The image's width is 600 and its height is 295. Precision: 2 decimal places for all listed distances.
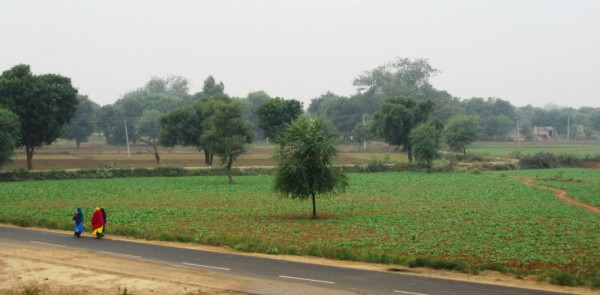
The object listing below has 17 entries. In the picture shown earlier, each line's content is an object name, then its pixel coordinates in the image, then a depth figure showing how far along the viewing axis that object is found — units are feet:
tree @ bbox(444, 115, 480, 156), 366.02
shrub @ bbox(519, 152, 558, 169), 331.16
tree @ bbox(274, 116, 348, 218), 133.69
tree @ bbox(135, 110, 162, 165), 497.54
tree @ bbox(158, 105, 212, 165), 325.01
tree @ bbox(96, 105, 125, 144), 491.72
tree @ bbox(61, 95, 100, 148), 455.63
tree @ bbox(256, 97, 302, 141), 340.59
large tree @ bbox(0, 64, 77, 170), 265.34
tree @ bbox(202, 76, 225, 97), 493.36
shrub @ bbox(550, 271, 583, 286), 73.67
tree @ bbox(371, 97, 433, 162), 348.79
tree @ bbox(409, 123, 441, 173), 299.79
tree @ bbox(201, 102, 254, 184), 227.40
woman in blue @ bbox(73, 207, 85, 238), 107.14
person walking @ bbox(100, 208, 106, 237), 106.08
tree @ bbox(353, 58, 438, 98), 621.31
